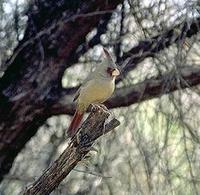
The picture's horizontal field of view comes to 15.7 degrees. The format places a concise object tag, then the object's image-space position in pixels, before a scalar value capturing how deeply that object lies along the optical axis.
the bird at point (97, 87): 4.77
